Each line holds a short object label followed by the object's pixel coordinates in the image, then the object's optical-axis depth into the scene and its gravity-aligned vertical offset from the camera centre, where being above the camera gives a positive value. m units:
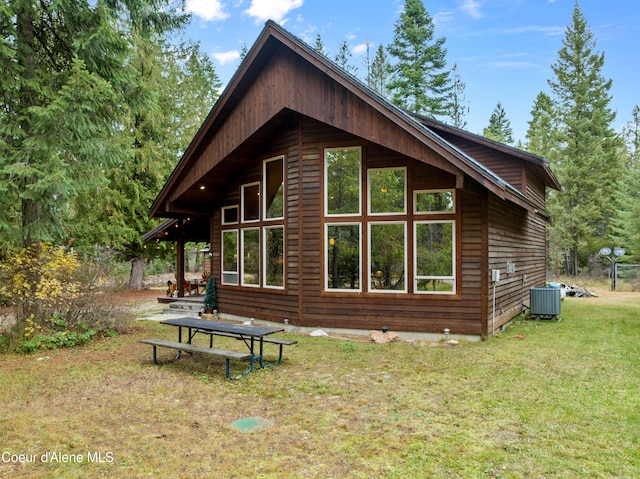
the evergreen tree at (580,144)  26.36 +7.11
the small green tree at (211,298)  11.26 -1.33
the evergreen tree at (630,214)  23.37 +2.10
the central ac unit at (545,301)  10.41 -1.33
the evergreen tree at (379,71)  28.30 +12.58
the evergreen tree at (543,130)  30.26 +9.47
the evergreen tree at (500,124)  37.03 +11.68
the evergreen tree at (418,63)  25.11 +11.81
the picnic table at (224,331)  5.51 -1.33
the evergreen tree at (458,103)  28.86 +10.64
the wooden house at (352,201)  7.73 +1.03
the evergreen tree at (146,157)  17.66 +4.40
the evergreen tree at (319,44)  29.78 +15.29
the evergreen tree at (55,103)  6.70 +2.64
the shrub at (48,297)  7.09 -0.85
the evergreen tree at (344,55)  29.33 +14.31
